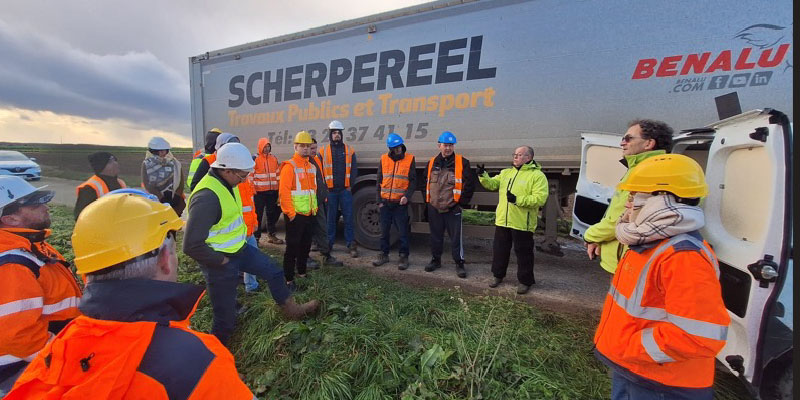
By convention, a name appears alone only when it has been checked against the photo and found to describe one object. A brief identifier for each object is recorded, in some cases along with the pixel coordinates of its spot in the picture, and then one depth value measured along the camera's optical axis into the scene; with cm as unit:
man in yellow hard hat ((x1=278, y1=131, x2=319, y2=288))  382
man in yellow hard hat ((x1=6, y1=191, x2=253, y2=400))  81
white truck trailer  324
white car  1483
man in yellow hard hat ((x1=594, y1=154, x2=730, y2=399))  127
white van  169
